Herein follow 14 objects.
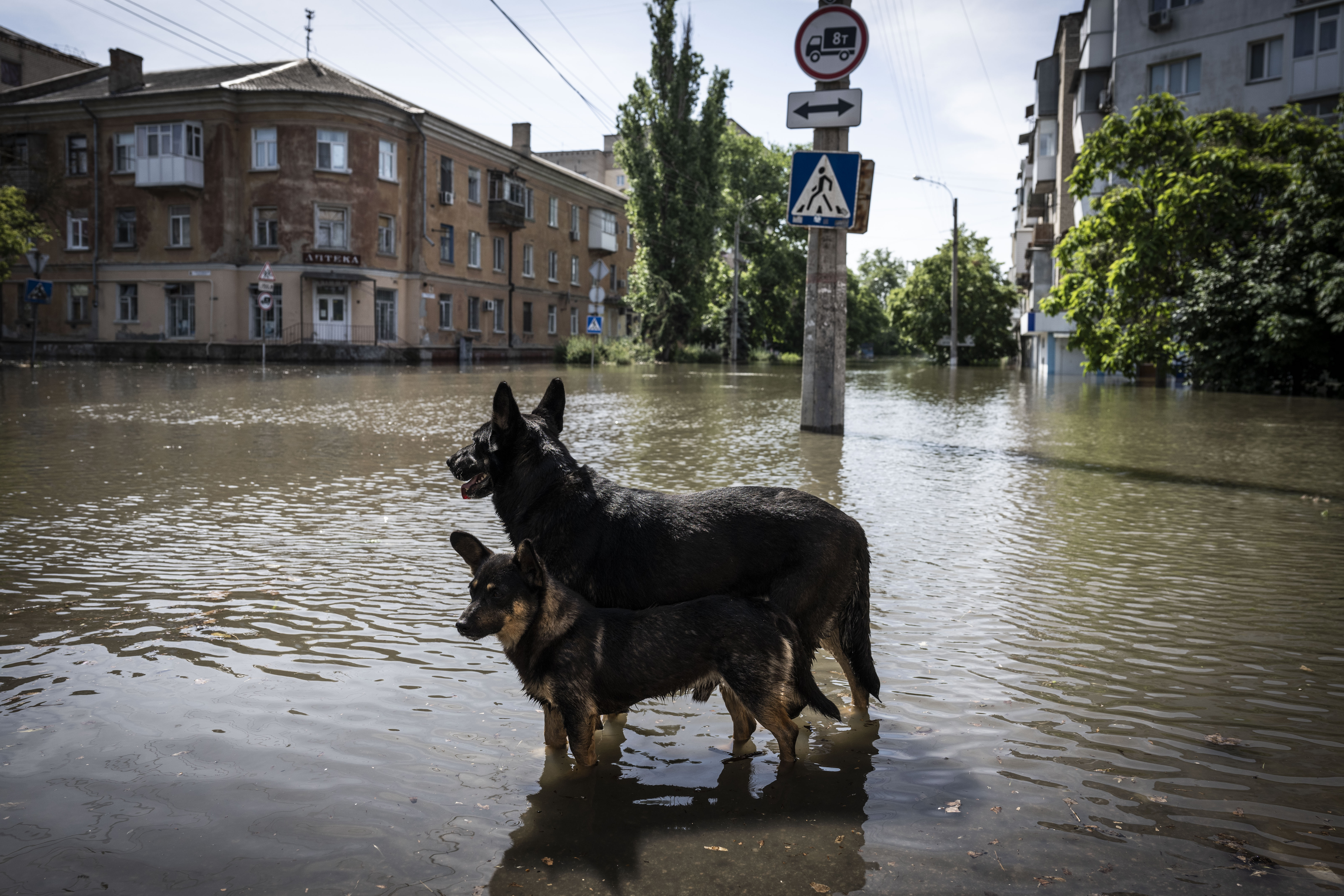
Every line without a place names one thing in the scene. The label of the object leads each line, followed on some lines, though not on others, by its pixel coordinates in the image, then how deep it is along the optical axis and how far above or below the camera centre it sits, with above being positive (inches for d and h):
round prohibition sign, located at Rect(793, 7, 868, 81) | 477.1 +164.5
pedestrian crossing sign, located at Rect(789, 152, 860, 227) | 481.7 +93.6
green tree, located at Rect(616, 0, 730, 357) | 2063.2 +417.9
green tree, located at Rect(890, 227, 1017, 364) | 2869.1 +204.1
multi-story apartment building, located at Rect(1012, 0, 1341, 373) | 1354.6 +487.3
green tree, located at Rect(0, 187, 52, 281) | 1246.9 +188.3
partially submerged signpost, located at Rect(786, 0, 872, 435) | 480.4 +125.1
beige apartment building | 1759.4 +295.2
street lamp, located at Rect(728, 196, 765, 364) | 2298.2 +275.3
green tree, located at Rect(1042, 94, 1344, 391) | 1061.8 +156.6
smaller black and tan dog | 129.3 -37.9
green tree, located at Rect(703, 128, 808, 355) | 2851.9 +407.4
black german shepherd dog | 143.7 -25.7
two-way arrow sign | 485.7 +134.1
